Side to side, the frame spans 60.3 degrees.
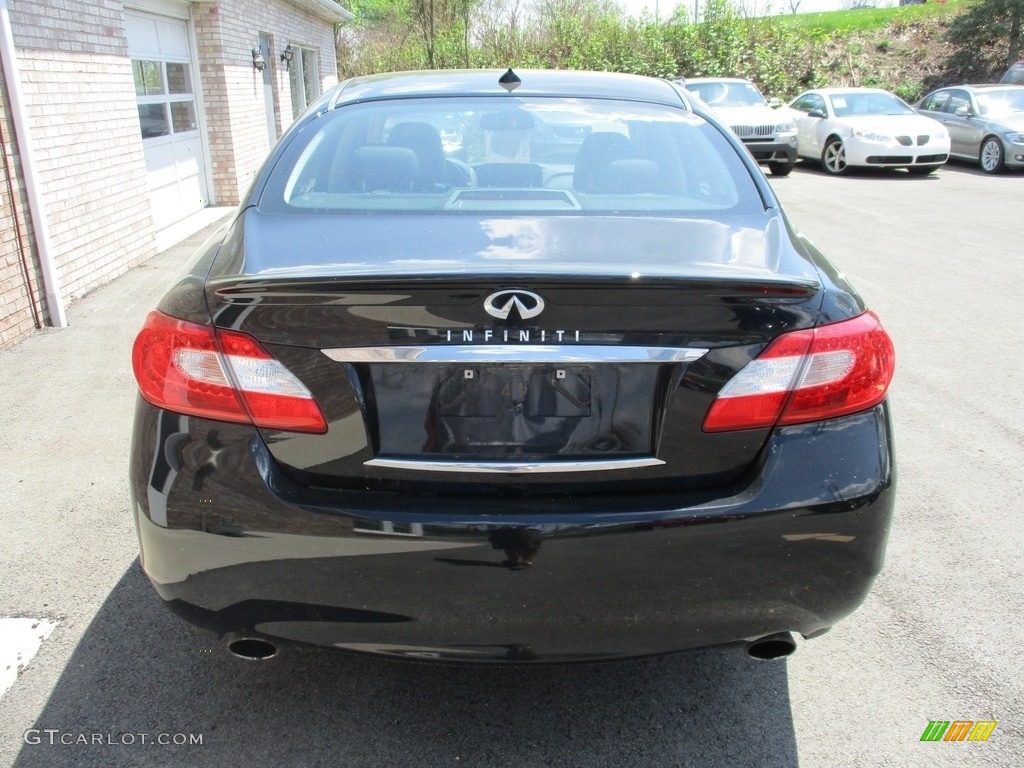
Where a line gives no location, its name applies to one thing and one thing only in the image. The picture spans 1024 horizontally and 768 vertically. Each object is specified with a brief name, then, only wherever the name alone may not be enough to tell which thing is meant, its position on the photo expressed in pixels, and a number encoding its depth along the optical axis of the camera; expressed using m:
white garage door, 9.41
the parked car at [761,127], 15.93
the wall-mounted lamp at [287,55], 15.50
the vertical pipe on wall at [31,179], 5.85
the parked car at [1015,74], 19.84
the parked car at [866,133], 15.62
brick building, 6.11
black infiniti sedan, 1.95
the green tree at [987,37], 24.94
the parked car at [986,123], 15.93
